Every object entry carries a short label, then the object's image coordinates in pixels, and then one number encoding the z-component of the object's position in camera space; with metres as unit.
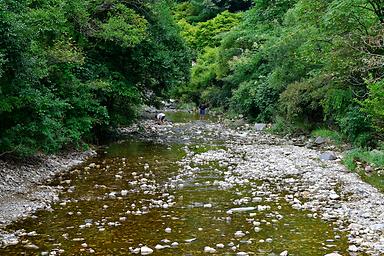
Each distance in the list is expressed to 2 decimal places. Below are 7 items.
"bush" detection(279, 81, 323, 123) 23.78
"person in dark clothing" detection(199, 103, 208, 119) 46.11
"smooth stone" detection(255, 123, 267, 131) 30.80
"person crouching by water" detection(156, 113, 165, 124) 34.44
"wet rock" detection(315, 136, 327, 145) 23.26
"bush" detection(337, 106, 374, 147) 19.55
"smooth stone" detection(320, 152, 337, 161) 18.36
